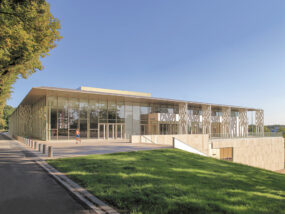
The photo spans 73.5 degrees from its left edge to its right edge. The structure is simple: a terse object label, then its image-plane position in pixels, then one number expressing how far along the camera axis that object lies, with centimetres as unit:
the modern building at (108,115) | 2689
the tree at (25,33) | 862
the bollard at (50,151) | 1264
